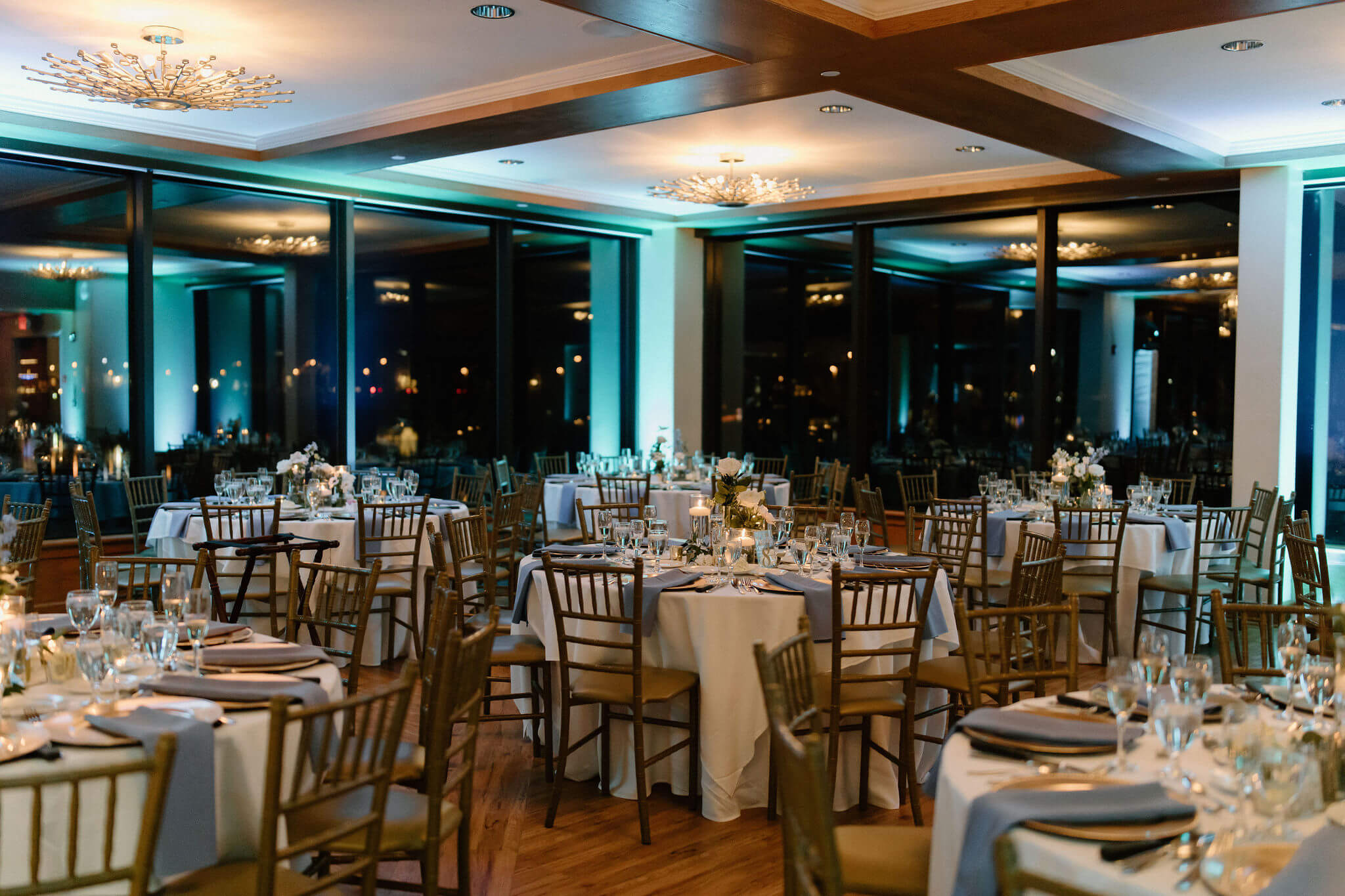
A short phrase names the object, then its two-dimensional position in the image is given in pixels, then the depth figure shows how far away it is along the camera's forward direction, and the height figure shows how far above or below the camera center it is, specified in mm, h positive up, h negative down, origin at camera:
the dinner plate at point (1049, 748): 2668 -789
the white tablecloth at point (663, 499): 9656 -769
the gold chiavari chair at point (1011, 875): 1581 -644
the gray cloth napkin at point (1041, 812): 2236 -792
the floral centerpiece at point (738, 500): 5227 -419
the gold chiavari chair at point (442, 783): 3033 -1032
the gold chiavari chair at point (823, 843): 2117 -895
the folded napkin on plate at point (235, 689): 3012 -756
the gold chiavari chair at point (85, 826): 2029 -875
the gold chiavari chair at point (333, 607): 3926 -736
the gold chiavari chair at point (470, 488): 9086 -667
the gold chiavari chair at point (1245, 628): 3625 -737
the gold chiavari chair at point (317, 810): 2430 -953
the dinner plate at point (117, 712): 2703 -782
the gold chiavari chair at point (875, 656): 4500 -1007
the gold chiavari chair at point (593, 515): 6785 -774
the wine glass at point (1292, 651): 3031 -636
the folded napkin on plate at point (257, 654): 3420 -758
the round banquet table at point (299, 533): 7141 -806
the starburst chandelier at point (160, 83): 6195 +1795
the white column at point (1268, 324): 8992 +690
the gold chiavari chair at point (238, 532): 6648 -781
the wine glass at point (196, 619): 3330 -621
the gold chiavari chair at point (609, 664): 4547 -1065
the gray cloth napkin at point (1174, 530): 7551 -790
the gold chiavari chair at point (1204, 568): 7266 -1076
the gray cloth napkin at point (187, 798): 2621 -905
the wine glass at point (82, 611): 3344 -597
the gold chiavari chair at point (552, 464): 11289 -567
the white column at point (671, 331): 12633 +863
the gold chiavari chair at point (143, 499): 7852 -666
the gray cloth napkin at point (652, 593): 4805 -779
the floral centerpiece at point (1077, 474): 7891 -444
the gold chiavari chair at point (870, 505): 7996 -685
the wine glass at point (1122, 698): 2580 -650
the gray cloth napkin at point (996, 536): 7625 -841
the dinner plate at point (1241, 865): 1980 -813
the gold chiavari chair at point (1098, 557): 7121 -932
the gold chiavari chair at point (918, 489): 8584 -700
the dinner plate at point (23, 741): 2578 -774
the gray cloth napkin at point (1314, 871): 1903 -777
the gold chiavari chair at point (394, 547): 7070 -905
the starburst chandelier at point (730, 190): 9406 +1822
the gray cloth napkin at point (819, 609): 4715 -822
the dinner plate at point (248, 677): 3246 -773
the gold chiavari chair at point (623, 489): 9484 -682
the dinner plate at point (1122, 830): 2170 -808
